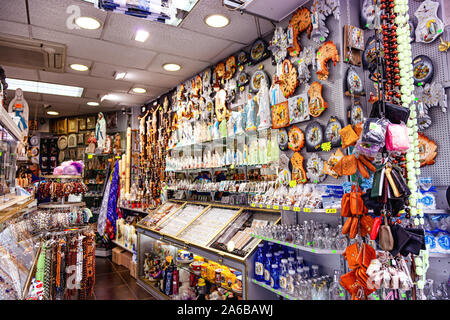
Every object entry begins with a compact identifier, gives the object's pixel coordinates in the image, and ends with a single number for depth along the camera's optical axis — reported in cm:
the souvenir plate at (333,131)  237
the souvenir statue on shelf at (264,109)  311
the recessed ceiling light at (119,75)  484
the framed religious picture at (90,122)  775
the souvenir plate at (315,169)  255
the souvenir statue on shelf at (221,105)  407
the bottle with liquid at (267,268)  250
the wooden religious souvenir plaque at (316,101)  252
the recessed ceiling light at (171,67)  447
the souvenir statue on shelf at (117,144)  722
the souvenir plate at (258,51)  347
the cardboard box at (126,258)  573
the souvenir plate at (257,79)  345
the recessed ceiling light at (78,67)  450
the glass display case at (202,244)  285
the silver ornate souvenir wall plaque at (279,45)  291
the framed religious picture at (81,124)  788
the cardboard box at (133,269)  518
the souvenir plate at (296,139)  274
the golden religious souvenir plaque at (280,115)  289
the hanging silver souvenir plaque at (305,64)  265
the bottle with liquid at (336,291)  204
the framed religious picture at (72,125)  800
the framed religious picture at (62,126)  812
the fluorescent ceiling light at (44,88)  522
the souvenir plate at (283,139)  294
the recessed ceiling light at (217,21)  316
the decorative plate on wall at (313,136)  255
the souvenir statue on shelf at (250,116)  336
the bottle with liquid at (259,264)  256
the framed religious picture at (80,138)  794
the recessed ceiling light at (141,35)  348
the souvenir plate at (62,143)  818
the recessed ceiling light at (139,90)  572
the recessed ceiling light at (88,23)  320
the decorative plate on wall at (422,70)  217
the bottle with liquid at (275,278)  243
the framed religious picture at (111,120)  754
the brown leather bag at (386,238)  145
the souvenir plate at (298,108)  271
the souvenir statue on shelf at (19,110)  315
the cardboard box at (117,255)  607
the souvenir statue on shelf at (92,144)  667
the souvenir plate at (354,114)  236
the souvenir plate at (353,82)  236
